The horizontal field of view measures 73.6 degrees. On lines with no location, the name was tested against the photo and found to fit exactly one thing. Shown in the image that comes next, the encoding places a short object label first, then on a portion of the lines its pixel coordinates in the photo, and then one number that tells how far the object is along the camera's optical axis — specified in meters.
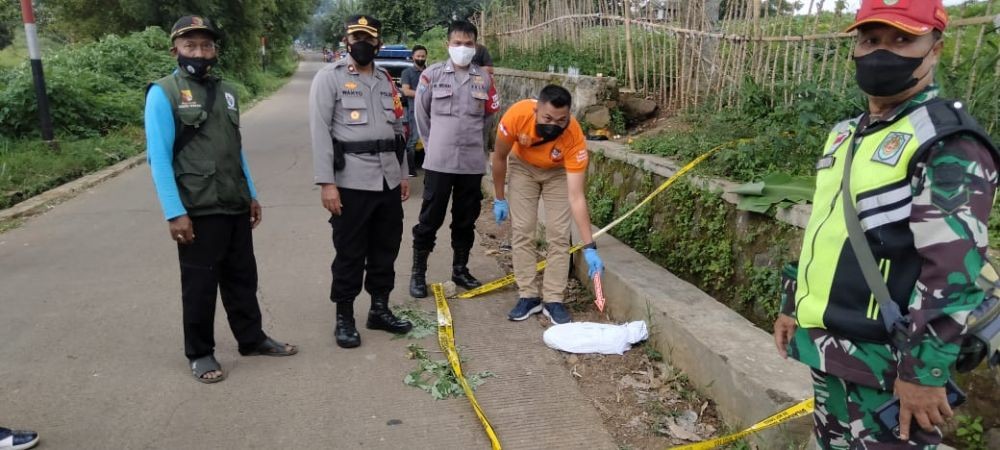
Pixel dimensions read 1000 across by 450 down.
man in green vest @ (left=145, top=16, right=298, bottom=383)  3.33
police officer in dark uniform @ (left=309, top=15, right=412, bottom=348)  3.82
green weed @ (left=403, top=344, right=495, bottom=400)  3.58
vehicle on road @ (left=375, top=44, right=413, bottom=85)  11.87
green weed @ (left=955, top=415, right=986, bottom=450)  2.68
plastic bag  3.97
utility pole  8.98
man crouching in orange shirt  4.15
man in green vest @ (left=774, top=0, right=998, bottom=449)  1.53
